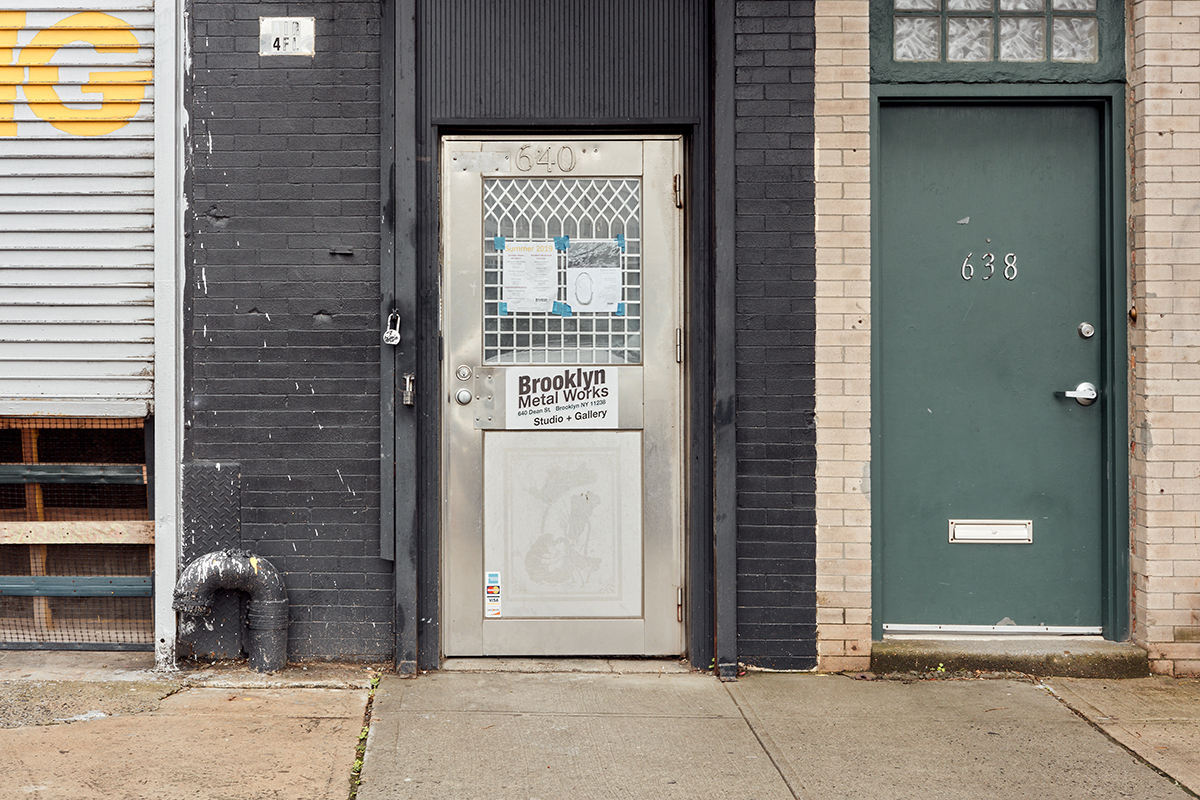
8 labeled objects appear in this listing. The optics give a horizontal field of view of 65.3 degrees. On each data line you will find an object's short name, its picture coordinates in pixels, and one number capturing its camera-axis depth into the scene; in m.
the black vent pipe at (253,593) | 4.12
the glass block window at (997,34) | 4.43
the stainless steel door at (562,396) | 4.38
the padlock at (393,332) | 4.19
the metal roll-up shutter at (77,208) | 4.27
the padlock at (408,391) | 4.24
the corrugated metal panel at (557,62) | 4.34
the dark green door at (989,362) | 4.48
